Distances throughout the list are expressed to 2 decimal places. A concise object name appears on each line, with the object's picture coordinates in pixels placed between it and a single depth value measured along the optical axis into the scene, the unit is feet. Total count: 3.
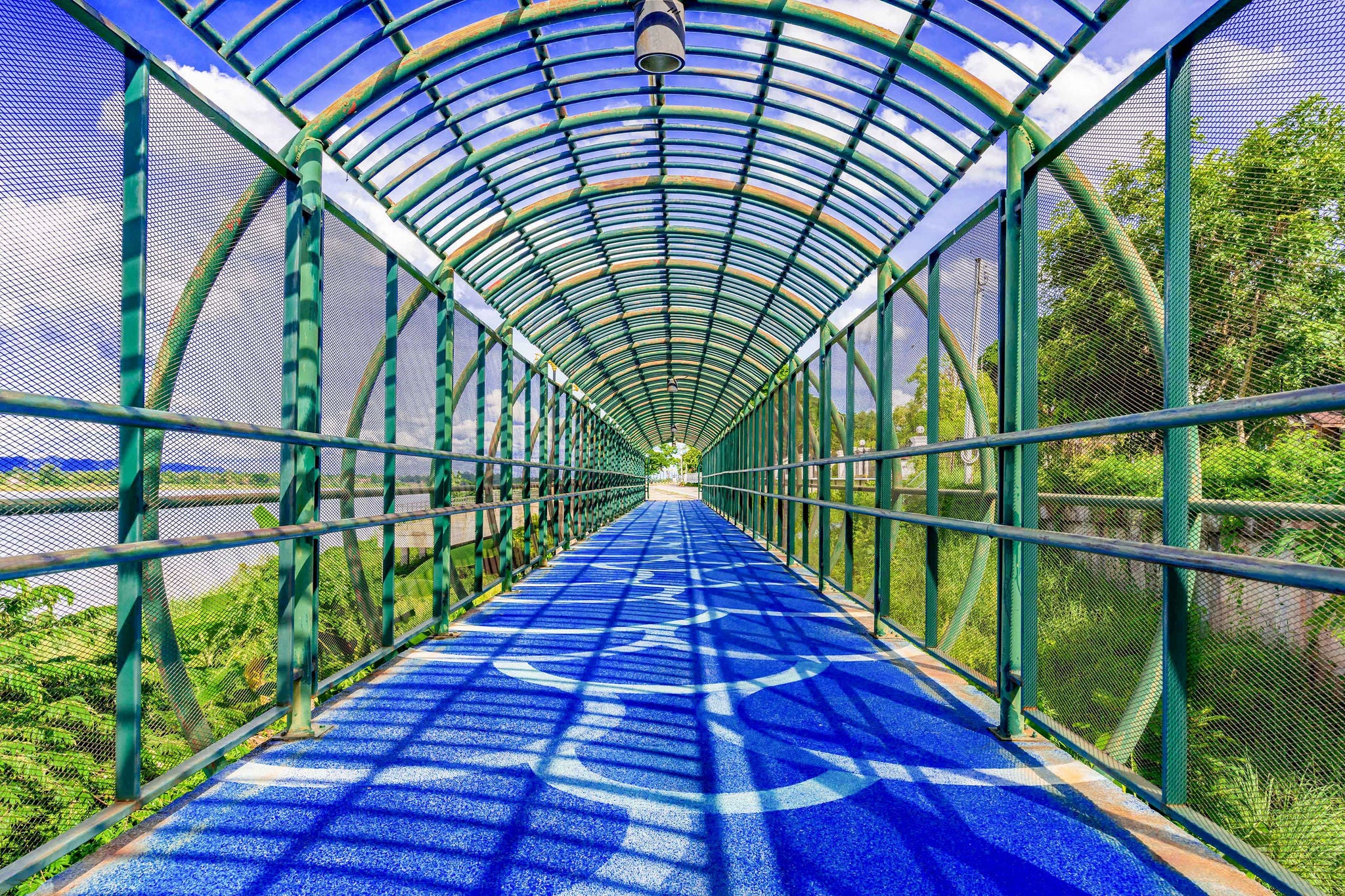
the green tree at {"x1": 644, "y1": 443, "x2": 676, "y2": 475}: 220.29
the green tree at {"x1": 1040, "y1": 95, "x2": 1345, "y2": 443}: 5.55
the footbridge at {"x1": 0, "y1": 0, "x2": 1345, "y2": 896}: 6.18
